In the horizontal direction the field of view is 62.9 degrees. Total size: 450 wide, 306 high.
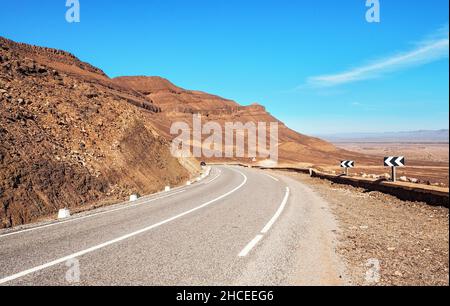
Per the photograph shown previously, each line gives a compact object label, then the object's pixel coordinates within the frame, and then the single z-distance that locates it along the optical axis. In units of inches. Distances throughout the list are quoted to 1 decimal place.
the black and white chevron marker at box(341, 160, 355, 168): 979.3
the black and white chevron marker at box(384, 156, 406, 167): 628.4
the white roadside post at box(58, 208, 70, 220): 486.0
